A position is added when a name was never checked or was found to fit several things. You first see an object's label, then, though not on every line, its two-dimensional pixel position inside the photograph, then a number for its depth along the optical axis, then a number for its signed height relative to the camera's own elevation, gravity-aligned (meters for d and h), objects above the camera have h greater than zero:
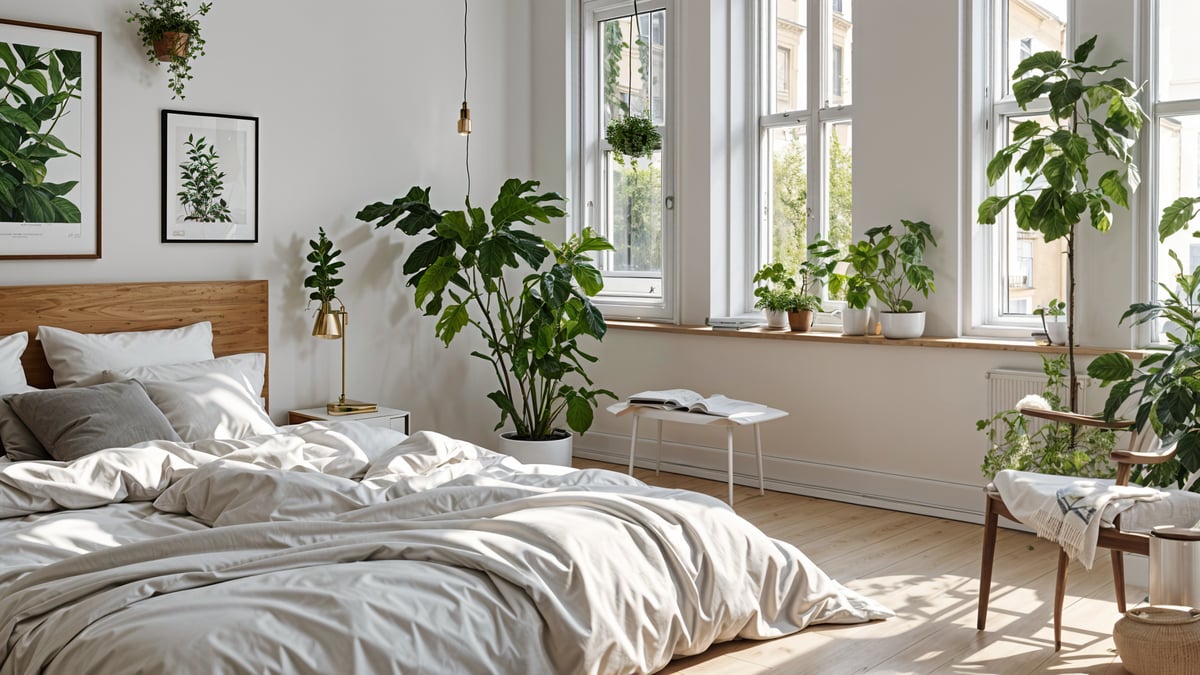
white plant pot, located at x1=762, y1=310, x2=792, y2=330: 5.77 -0.04
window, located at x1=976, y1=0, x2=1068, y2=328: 5.03 +0.38
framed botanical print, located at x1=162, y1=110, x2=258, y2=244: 5.12 +0.64
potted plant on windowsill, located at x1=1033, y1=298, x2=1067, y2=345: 4.78 -0.04
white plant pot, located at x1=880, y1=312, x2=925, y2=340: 5.16 -0.06
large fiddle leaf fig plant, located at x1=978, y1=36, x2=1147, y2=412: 4.34 +0.64
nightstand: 5.40 -0.51
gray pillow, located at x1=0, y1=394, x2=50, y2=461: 3.94 -0.46
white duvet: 2.42 -0.64
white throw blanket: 3.20 -0.57
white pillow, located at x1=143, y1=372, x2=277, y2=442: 4.31 -0.38
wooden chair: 3.45 -0.74
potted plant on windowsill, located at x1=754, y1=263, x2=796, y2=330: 5.71 +0.09
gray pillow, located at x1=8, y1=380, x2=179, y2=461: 3.89 -0.39
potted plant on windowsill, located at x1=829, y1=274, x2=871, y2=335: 5.28 +0.05
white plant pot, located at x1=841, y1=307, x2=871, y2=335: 5.40 -0.04
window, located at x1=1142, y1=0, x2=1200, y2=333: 4.58 +0.82
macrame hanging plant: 6.22 +1.00
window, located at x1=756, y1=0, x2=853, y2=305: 5.77 +0.98
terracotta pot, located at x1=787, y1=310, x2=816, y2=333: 5.67 -0.04
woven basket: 2.95 -0.89
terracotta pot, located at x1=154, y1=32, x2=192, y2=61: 4.95 +1.20
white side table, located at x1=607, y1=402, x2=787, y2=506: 5.09 -0.49
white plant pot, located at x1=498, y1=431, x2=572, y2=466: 5.79 -0.73
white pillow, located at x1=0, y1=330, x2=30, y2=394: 4.25 -0.21
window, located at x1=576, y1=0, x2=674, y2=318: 6.41 +0.88
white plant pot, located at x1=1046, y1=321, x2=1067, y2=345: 4.77 -0.08
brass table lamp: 5.42 -0.09
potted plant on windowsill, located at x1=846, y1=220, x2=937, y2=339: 5.07 +0.20
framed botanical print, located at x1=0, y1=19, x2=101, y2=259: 4.58 +0.72
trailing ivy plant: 4.95 +1.28
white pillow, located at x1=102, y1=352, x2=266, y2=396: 4.50 -0.25
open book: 5.19 -0.44
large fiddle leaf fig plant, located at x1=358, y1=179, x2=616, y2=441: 5.64 +0.15
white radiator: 4.71 -0.33
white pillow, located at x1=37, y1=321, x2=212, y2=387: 4.50 -0.16
